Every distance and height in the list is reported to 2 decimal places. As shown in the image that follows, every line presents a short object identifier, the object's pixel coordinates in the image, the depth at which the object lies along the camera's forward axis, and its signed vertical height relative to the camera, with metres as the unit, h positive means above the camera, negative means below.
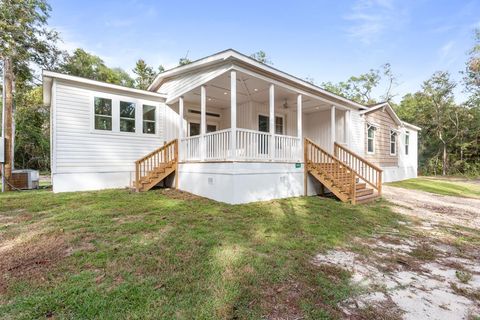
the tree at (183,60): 24.81 +10.92
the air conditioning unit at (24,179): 9.75 -0.63
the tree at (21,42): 9.84 +7.00
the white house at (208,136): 6.98 +1.02
